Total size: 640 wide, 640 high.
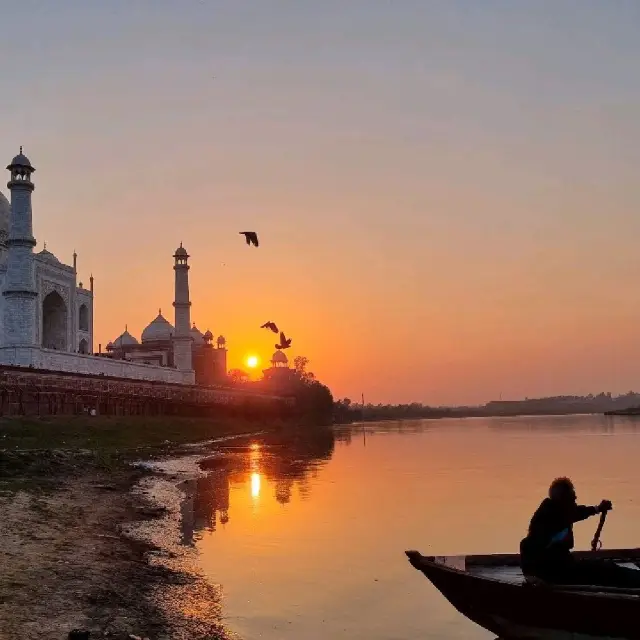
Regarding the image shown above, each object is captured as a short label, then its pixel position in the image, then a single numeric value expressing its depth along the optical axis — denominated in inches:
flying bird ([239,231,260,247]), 1042.7
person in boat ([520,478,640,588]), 349.1
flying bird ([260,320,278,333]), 1094.6
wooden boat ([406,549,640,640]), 333.4
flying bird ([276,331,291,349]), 1152.8
